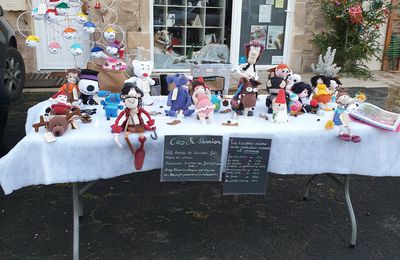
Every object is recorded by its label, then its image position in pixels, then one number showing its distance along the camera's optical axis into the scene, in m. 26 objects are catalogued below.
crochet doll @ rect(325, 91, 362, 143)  2.29
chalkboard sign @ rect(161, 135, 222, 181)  2.16
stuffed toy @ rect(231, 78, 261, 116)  2.52
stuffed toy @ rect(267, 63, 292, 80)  2.57
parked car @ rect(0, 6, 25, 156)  4.40
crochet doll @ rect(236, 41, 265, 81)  2.56
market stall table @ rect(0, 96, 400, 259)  2.04
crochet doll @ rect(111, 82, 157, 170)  2.11
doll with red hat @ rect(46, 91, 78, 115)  2.13
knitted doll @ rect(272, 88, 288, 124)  2.39
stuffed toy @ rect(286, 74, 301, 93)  2.64
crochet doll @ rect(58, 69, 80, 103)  2.50
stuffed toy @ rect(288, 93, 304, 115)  2.54
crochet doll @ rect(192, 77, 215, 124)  2.32
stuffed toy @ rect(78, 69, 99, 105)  2.57
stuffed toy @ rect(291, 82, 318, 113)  2.62
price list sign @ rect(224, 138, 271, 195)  2.22
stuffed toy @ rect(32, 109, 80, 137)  2.04
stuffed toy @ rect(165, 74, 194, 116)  2.46
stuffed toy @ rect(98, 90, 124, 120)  2.38
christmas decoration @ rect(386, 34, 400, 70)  7.33
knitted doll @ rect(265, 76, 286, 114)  2.55
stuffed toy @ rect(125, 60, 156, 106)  2.72
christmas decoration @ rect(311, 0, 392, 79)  6.35
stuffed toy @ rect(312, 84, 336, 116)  2.67
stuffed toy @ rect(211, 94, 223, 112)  2.55
